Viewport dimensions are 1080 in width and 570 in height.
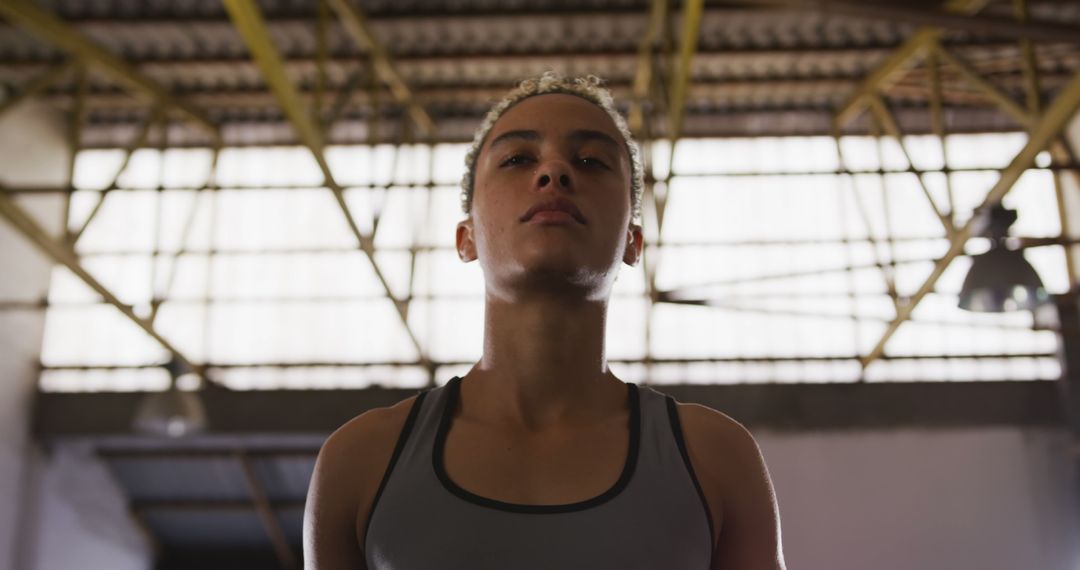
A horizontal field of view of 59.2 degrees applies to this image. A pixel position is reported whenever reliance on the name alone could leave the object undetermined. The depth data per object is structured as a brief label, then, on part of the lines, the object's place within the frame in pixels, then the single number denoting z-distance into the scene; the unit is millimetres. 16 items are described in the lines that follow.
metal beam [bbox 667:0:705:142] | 5961
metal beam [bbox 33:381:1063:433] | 10016
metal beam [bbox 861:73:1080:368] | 5441
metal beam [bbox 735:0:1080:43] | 5156
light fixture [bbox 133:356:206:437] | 8102
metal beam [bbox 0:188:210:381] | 7135
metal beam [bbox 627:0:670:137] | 7759
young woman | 1211
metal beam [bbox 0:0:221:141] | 6710
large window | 10461
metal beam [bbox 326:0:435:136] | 7945
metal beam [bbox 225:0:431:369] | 5430
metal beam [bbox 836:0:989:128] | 7309
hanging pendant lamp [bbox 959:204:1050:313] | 5492
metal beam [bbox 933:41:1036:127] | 7297
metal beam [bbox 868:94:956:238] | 9111
